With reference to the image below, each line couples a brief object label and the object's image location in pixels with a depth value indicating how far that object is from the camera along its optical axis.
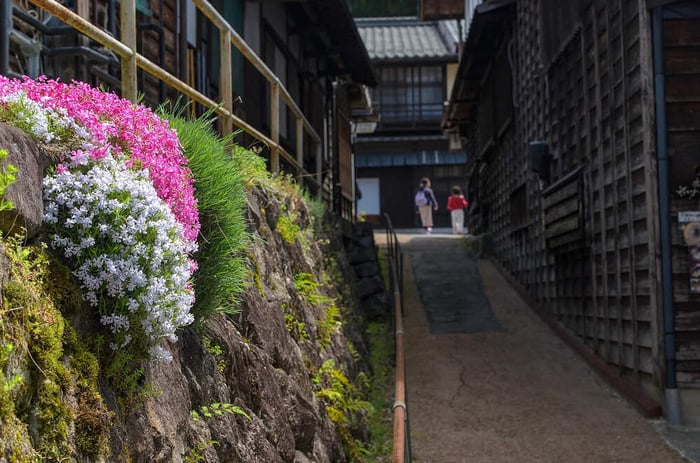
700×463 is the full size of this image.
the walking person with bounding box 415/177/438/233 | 26.52
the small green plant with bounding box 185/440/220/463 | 3.32
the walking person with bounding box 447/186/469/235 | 26.05
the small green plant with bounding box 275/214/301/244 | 6.78
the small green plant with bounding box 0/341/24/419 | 2.15
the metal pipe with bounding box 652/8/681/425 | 8.62
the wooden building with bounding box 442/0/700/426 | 8.67
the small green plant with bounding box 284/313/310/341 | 5.92
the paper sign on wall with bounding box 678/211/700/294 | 8.65
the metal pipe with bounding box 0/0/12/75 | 3.75
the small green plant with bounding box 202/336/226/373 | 3.99
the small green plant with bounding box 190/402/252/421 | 3.61
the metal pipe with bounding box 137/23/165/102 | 7.23
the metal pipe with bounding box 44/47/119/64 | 6.23
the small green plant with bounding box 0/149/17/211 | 2.38
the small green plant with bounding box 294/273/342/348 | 7.01
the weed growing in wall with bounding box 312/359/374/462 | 6.38
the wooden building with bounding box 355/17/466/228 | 33.69
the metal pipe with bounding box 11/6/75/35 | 5.55
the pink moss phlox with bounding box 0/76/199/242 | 3.05
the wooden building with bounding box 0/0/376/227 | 6.46
